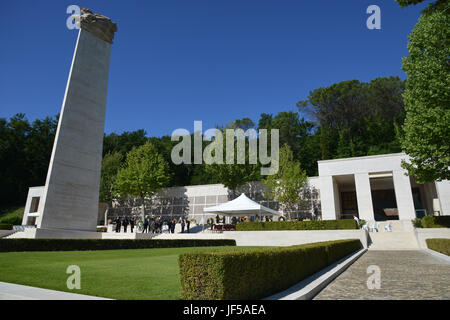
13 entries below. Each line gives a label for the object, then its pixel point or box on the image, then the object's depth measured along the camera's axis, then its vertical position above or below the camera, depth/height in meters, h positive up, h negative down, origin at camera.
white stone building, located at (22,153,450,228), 26.19 +3.45
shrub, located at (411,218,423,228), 20.77 +0.26
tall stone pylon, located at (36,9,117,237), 19.94 +6.31
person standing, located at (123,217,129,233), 26.72 +0.00
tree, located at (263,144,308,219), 30.05 +4.43
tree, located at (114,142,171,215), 35.16 +6.07
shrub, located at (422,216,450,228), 17.47 +0.30
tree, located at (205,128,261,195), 33.50 +6.22
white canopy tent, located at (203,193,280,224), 21.08 +1.18
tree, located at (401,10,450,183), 14.48 +6.71
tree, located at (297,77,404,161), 44.81 +19.33
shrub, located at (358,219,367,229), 22.80 +0.23
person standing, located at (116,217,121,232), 26.52 -0.29
